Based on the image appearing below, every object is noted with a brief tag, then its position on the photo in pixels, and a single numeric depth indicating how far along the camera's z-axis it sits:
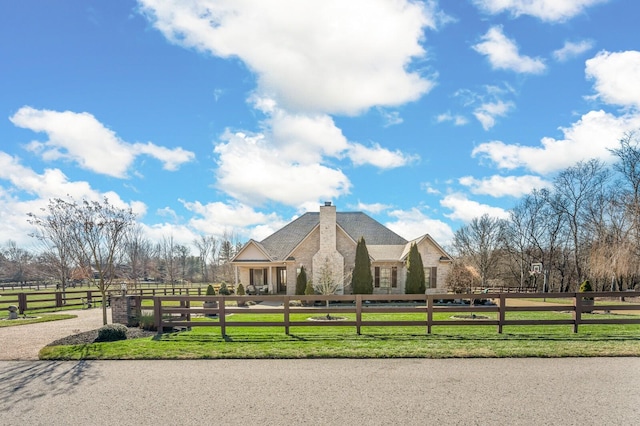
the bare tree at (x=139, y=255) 36.53
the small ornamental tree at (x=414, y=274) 24.41
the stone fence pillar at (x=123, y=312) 12.89
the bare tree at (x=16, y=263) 57.66
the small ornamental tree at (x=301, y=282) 24.73
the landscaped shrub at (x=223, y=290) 23.92
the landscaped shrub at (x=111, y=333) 9.74
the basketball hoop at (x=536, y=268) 32.06
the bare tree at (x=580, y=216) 35.47
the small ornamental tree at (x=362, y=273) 24.22
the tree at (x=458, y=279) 26.30
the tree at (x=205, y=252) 59.59
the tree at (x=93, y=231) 13.23
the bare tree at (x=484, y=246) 46.57
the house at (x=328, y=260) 25.89
